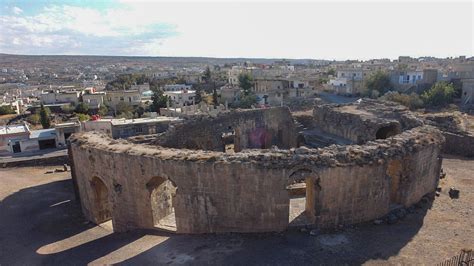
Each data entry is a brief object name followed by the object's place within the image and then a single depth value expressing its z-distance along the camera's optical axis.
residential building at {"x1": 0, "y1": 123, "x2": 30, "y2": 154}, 30.25
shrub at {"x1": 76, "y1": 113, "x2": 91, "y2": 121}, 43.66
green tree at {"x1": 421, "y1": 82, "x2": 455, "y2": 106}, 41.31
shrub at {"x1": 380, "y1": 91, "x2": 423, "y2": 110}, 38.47
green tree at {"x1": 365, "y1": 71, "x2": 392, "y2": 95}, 49.47
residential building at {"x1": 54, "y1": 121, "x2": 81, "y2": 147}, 30.58
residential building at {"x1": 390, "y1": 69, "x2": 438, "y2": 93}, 50.12
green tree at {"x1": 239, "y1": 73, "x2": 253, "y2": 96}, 63.25
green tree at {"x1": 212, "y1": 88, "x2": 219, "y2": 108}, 55.22
